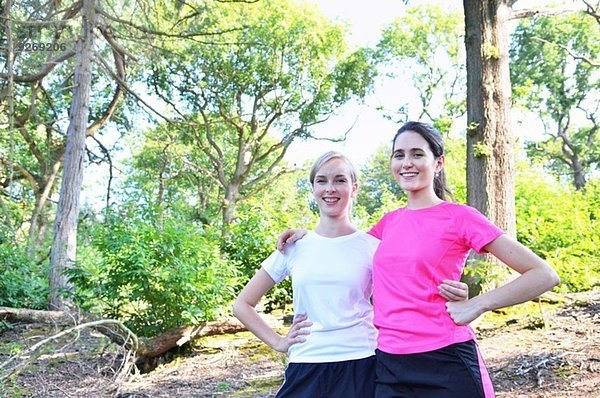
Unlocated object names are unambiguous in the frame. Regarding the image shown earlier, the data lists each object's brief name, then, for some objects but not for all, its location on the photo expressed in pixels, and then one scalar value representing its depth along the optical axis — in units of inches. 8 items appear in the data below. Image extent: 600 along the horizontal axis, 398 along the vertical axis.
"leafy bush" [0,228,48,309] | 378.9
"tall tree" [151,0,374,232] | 754.2
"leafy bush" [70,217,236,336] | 257.3
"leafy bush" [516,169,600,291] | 289.3
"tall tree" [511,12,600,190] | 1045.2
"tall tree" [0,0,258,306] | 429.1
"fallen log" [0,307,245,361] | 242.1
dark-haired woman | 71.6
